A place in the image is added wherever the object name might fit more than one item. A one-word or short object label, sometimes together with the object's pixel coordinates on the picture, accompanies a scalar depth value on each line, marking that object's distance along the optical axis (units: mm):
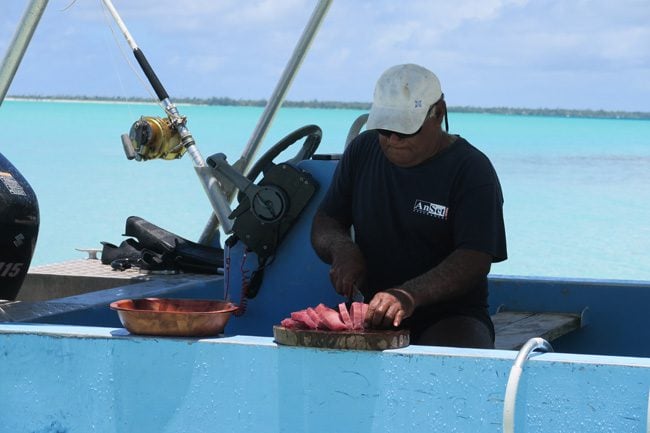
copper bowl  4890
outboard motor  6899
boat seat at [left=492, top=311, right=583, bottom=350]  6686
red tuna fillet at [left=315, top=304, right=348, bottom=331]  4788
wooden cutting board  4697
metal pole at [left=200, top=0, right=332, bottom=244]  8329
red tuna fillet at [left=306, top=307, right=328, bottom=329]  4806
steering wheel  7180
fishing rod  7824
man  5563
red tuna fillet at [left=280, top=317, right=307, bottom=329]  4864
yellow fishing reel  7944
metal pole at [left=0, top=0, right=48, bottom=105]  7081
